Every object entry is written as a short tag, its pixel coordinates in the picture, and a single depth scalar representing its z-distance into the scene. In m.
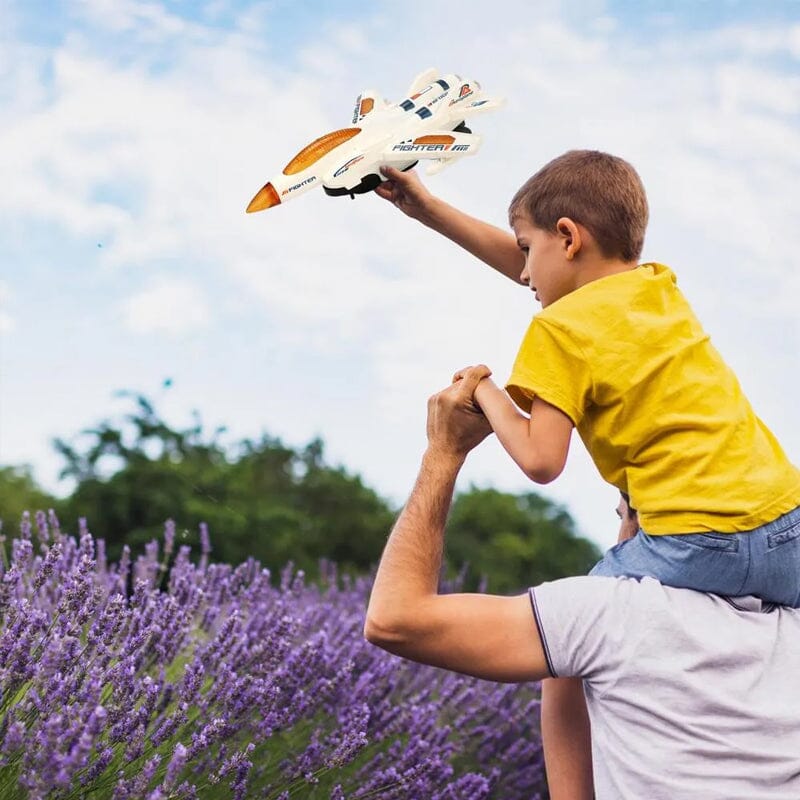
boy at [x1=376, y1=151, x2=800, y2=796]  2.06
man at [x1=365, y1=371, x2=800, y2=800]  1.99
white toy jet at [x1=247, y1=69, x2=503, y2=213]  2.44
